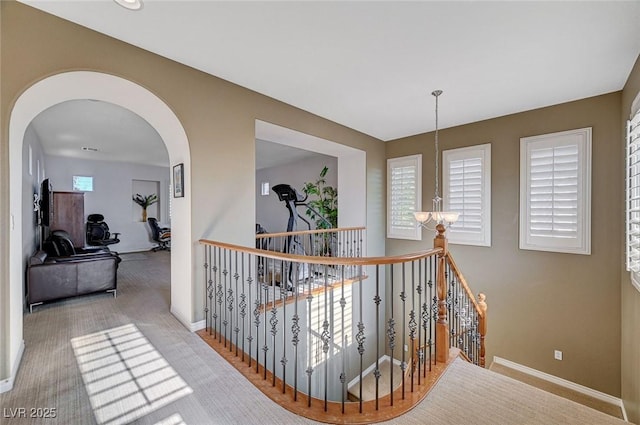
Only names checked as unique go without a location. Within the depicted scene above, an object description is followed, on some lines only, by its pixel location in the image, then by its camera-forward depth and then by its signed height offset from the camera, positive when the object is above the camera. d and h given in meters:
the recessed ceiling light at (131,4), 1.87 +1.48
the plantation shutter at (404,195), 5.05 +0.31
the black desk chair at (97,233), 6.85 -0.63
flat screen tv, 4.94 +0.14
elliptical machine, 4.56 -0.01
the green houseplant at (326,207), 6.05 +0.09
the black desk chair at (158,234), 7.79 -0.72
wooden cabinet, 5.71 -0.12
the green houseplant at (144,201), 8.34 +0.29
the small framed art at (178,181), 2.85 +0.33
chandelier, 3.02 -0.06
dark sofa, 3.15 -0.84
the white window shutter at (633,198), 2.32 +0.12
